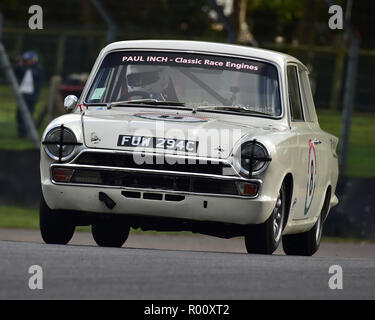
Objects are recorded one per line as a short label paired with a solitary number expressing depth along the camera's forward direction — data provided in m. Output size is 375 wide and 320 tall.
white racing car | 16.16
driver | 18.22
